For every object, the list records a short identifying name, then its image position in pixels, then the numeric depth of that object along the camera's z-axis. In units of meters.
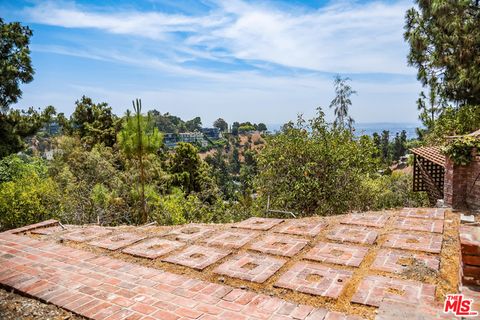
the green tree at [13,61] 9.88
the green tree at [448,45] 11.88
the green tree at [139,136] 9.41
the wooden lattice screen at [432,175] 8.64
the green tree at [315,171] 8.15
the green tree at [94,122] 18.00
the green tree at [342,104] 20.58
